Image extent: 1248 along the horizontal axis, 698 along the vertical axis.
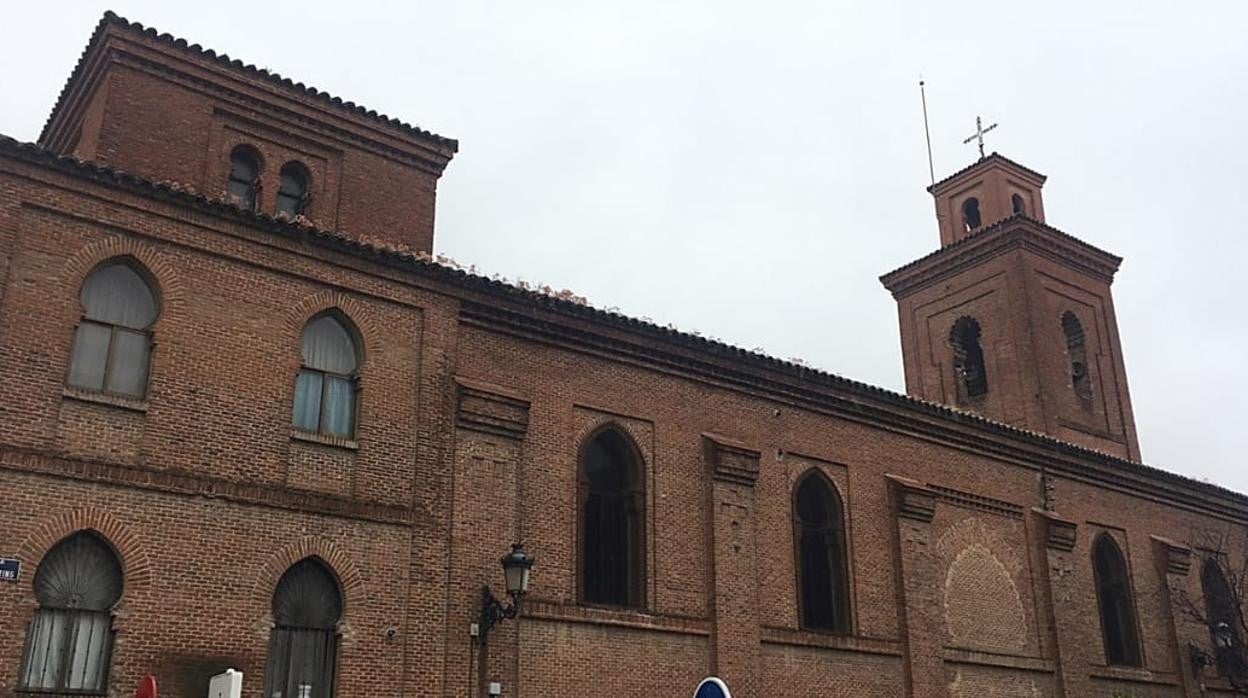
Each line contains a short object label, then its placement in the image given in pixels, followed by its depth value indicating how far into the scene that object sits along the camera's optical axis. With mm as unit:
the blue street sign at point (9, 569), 12258
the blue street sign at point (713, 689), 9086
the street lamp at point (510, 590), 14305
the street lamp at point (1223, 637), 25062
